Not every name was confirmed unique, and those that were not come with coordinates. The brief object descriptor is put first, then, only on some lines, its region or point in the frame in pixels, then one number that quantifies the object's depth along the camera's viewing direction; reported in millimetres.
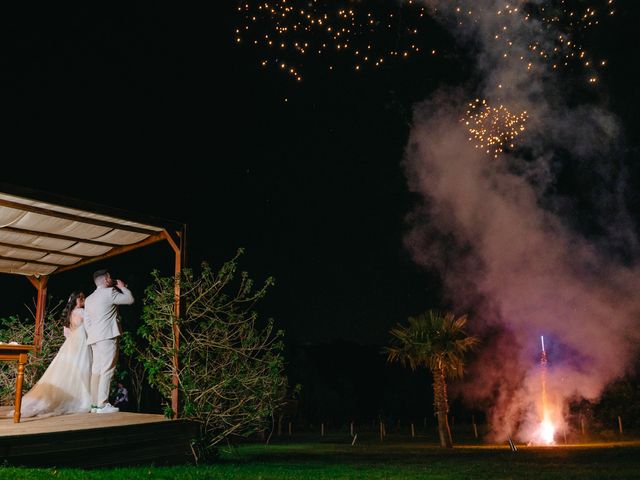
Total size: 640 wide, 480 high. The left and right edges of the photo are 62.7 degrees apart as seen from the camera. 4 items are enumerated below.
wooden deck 5805
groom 8539
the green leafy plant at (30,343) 10969
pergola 7238
